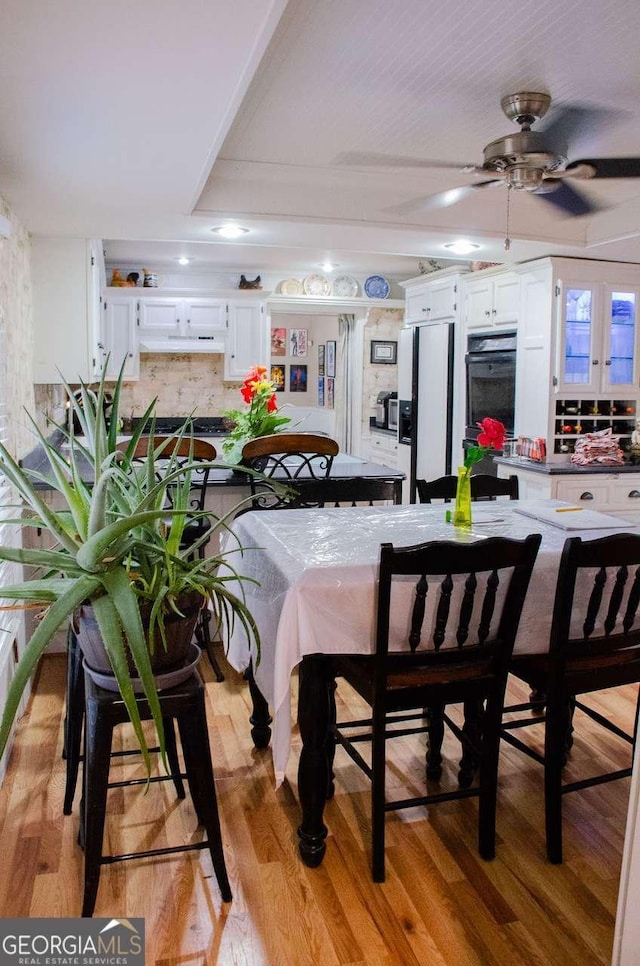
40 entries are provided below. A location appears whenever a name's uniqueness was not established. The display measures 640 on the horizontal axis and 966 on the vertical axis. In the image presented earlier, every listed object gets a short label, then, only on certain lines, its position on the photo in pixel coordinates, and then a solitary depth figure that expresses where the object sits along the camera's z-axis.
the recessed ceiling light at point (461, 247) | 4.33
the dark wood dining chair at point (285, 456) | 3.31
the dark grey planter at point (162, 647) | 1.74
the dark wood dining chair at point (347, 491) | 3.60
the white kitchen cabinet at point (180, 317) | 6.84
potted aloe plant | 1.53
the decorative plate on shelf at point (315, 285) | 7.09
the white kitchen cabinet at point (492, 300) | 5.23
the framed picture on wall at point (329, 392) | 9.42
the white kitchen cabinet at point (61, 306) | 4.18
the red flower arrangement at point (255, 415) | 3.71
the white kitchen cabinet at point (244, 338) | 7.02
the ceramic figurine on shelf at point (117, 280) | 6.80
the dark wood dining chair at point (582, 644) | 2.10
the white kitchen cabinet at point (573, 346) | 4.89
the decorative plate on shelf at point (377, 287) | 7.24
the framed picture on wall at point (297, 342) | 10.02
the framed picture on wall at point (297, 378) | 10.05
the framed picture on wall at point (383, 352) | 7.55
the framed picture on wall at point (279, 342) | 10.02
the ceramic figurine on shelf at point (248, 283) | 7.04
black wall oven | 5.34
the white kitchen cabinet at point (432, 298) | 5.92
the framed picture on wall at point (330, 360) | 9.39
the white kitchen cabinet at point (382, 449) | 7.04
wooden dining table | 2.11
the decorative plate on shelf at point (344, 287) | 7.16
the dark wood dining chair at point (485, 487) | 3.27
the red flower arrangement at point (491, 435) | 2.57
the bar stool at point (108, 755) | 1.81
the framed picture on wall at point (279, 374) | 9.91
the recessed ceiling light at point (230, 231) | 3.98
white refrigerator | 6.00
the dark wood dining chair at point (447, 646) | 2.00
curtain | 7.63
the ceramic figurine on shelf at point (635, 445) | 5.21
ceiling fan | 2.60
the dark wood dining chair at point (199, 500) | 3.33
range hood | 6.89
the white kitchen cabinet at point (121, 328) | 6.75
